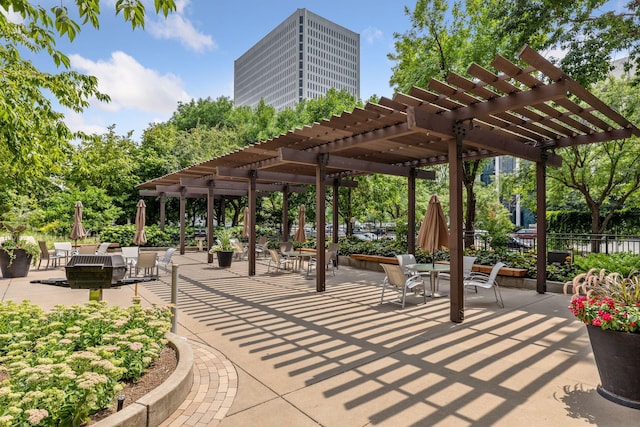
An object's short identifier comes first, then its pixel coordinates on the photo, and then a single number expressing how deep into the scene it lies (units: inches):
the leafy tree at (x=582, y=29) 310.0
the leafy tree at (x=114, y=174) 866.1
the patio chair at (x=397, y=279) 264.7
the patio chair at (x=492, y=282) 266.2
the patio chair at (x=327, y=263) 397.1
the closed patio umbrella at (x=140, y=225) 539.5
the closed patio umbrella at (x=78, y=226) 547.2
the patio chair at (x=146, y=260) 384.5
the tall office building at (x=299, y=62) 4537.4
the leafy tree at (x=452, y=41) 495.8
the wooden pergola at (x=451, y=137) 189.6
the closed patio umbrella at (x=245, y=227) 571.9
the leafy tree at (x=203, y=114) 1486.2
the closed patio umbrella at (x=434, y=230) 296.8
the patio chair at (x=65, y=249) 493.0
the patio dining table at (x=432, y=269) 296.1
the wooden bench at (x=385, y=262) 350.9
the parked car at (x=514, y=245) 782.5
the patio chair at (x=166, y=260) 422.9
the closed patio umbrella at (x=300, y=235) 512.7
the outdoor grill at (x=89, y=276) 182.1
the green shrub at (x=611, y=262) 321.1
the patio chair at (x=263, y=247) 595.7
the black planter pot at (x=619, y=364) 117.1
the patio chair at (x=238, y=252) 544.7
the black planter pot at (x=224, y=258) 488.4
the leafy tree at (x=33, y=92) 158.3
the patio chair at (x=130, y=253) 428.9
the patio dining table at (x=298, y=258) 438.5
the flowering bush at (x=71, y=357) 91.1
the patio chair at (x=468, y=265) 329.4
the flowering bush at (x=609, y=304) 118.2
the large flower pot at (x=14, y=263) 388.8
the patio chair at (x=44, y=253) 457.7
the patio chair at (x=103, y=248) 496.0
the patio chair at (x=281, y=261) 434.6
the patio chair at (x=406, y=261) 335.0
